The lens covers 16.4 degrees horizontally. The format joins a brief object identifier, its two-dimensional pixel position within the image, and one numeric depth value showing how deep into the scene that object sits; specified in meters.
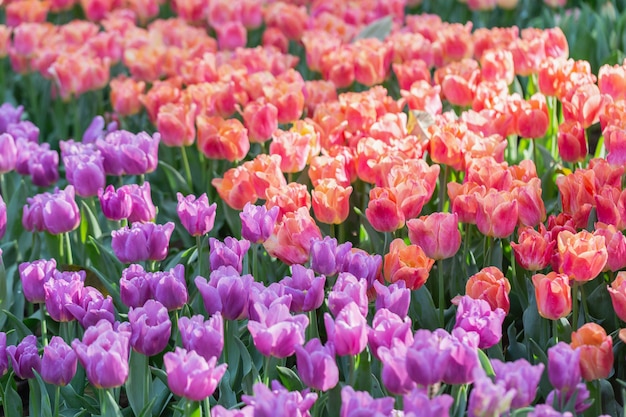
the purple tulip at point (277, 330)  2.16
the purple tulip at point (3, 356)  2.32
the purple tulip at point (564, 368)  2.10
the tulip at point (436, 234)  2.36
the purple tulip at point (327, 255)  2.32
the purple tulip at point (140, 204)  2.55
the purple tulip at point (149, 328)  2.23
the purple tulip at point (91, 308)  2.30
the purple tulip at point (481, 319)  2.17
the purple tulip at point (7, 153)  2.80
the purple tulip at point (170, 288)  2.30
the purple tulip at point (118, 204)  2.54
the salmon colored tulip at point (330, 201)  2.48
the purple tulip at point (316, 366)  2.12
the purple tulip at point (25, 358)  2.32
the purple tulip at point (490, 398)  2.00
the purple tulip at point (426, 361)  2.06
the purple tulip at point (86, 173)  2.65
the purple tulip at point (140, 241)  2.44
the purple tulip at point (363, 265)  2.31
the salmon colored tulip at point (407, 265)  2.33
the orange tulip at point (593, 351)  2.16
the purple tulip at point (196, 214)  2.46
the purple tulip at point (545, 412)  2.01
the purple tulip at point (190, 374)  2.12
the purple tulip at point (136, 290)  2.30
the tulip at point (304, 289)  2.25
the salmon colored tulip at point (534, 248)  2.33
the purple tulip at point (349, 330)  2.14
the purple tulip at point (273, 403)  2.03
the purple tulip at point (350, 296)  2.19
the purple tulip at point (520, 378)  2.04
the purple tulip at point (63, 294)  2.33
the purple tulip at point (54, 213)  2.55
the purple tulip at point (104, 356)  2.17
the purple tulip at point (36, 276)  2.42
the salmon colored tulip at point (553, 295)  2.24
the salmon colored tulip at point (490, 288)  2.28
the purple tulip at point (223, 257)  2.33
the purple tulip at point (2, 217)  2.55
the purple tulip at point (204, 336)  2.17
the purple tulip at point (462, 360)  2.09
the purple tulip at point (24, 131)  2.93
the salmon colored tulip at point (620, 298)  2.21
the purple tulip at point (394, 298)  2.21
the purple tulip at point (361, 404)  2.01
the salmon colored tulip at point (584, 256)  2.27
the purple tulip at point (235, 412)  2.04
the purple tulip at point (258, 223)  2.40
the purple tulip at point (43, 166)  2.81
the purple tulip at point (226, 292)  2.26
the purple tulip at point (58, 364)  2.25
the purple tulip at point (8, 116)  3.06
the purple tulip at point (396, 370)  2.09
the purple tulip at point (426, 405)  2.01
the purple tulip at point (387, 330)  2.13
